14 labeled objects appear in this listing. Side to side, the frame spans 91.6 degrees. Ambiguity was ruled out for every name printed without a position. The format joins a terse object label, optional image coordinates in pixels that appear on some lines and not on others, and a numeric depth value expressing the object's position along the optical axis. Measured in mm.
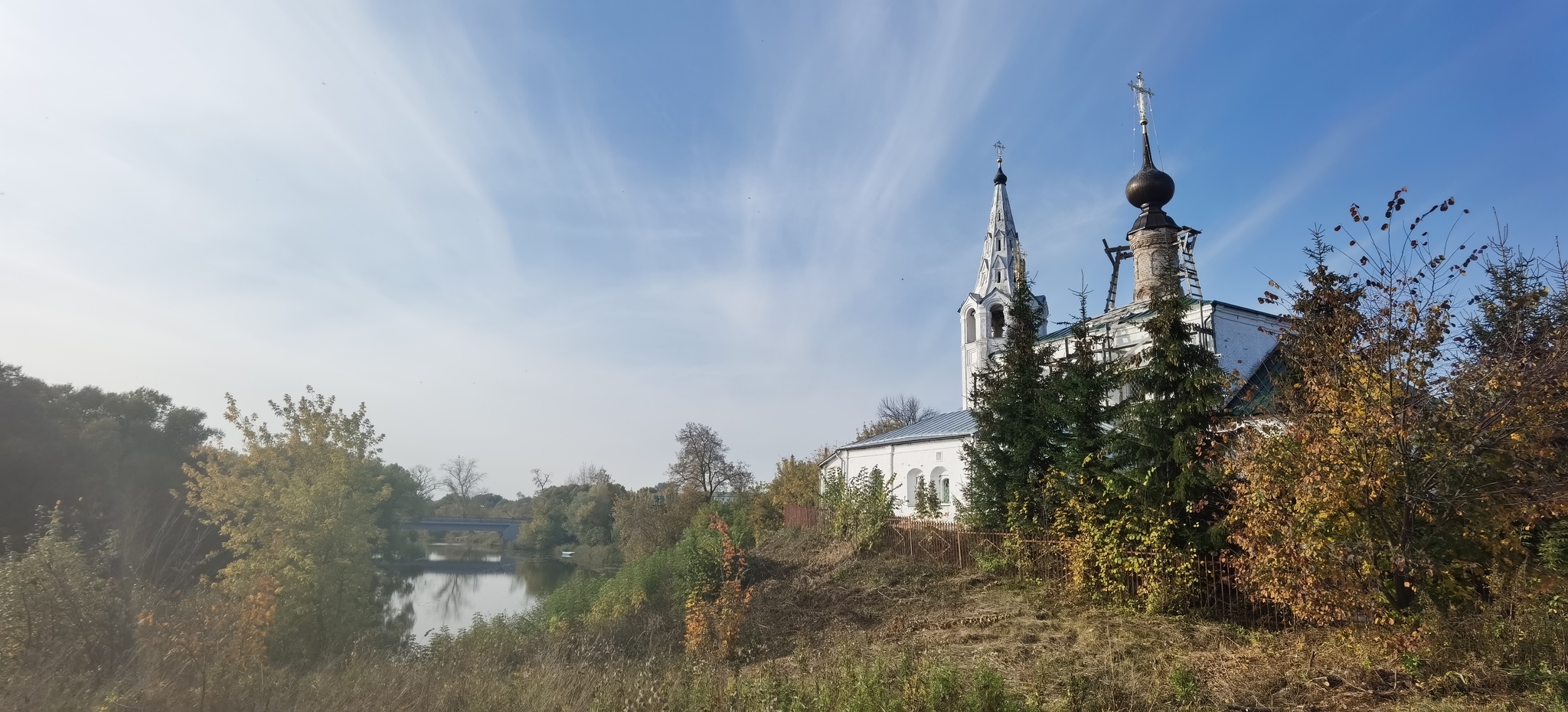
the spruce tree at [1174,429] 12578
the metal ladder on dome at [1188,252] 30016
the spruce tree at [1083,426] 14391
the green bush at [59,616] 10812
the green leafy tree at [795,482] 38188
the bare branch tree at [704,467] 47375
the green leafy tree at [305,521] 18859
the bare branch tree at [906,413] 75312
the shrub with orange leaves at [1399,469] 7918
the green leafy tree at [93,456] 27641
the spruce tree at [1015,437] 17188
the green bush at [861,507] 21297
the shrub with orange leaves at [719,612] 15435
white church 25172
